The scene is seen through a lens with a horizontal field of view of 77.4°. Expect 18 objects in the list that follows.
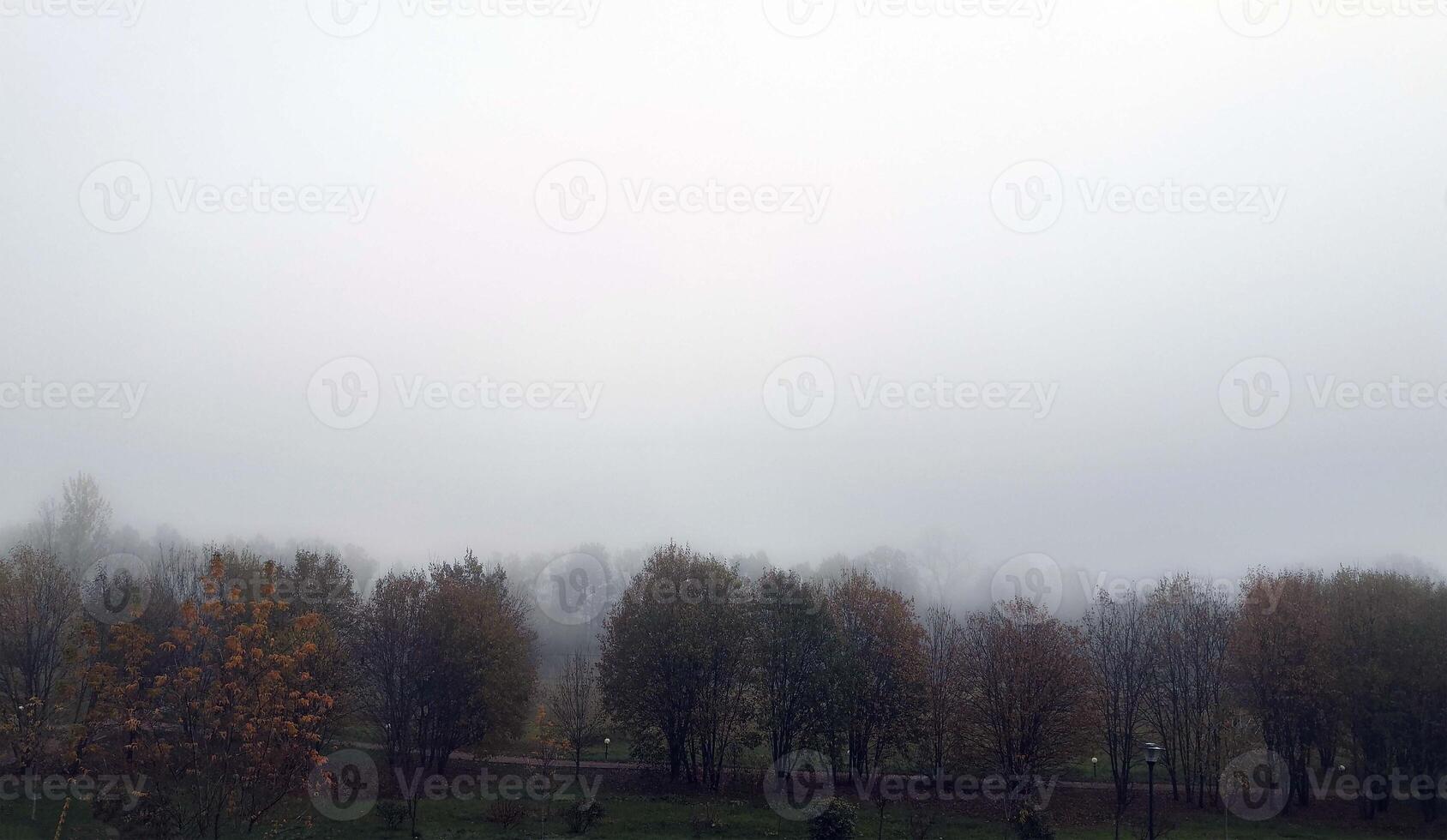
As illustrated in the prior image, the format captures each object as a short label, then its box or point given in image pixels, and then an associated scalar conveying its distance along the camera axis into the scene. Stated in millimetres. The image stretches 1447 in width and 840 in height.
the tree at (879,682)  43094
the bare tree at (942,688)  42906
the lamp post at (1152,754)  27094
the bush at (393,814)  33219
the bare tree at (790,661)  43188
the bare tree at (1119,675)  42906
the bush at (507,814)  34250
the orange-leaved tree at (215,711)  24156
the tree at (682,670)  43375
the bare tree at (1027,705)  41125
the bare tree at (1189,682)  42062
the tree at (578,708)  43562
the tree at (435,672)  42406
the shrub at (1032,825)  33031
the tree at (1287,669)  40969
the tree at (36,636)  37531
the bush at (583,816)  34344
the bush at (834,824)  31141
